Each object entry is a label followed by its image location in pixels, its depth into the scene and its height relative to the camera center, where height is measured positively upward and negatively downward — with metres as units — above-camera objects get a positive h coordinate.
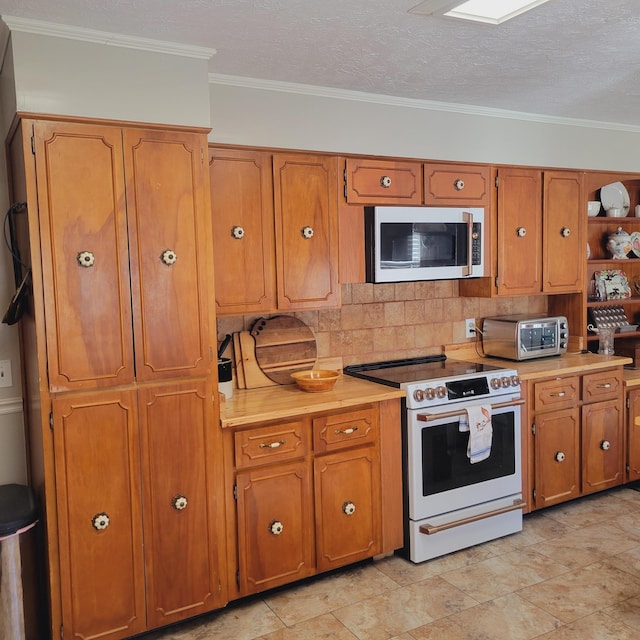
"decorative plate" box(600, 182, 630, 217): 4.53 +0.54
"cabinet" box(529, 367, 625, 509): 3.70 -1.01
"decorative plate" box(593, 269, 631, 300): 4.50 -0.10
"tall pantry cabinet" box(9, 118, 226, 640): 2.35 -0.34
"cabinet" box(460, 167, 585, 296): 3.85 +0.24
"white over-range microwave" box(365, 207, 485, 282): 3.32 +0.18
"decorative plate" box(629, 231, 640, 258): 4.54 +0.20
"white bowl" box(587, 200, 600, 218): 4.36 +0.44
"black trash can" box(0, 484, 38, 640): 2.30 -1.03
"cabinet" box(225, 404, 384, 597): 2.80 -1.03
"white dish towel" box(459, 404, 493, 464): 3.26 -0.83
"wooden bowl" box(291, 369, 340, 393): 3.13 -0.52
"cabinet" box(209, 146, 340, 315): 2.95 +0.24
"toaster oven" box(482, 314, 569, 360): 3.89 -0.41
